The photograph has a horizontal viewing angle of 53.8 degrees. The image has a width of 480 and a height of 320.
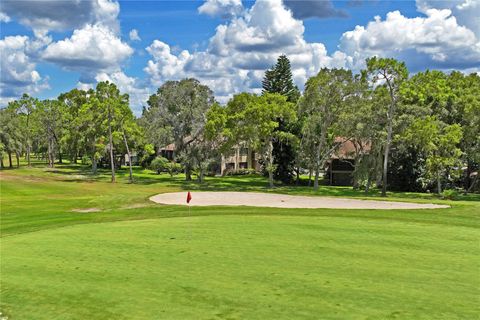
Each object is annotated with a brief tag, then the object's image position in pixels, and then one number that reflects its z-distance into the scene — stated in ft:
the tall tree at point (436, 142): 164.96
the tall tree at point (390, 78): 156.56
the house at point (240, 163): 302.23
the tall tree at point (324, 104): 189.57
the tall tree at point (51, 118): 332.60
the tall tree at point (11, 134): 284.61
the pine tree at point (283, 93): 221.05
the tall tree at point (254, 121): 191.11
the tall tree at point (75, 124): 252.40
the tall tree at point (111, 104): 221.25
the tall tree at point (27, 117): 330.09
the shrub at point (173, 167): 242.23
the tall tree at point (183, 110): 232.12
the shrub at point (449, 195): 152.25
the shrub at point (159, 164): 277.60
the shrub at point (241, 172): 301.84
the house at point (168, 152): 329.56
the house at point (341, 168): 243.46
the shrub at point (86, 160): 345.31
